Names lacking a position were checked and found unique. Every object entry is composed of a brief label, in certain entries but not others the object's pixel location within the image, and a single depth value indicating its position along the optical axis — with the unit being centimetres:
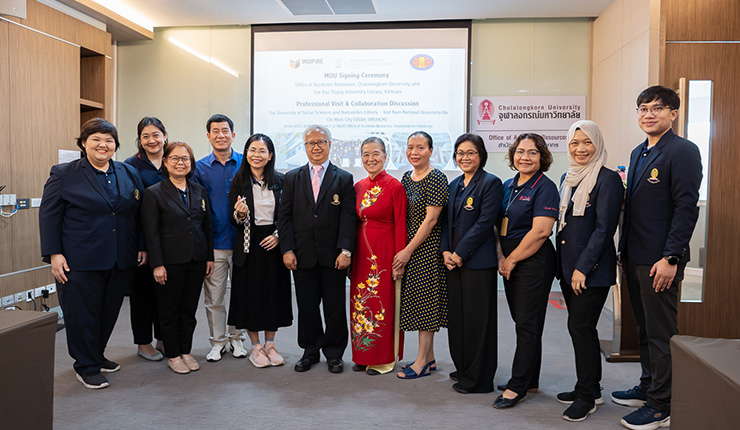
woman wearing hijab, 256
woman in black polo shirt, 273
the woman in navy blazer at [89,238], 296
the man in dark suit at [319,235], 323
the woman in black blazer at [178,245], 317
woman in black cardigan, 332
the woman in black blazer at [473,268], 289
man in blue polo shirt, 349
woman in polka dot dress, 308
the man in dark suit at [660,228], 245
